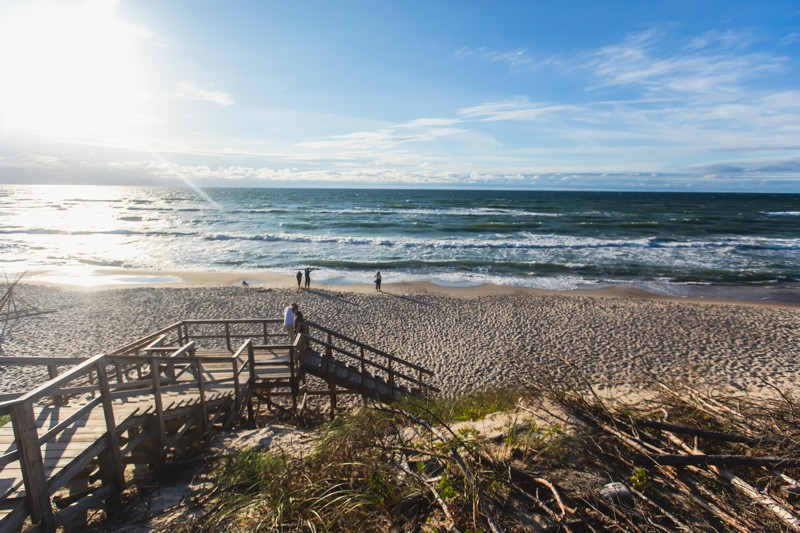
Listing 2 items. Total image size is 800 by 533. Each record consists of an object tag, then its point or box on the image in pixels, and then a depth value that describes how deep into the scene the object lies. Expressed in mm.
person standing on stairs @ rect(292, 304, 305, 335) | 9742
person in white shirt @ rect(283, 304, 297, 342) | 9891
